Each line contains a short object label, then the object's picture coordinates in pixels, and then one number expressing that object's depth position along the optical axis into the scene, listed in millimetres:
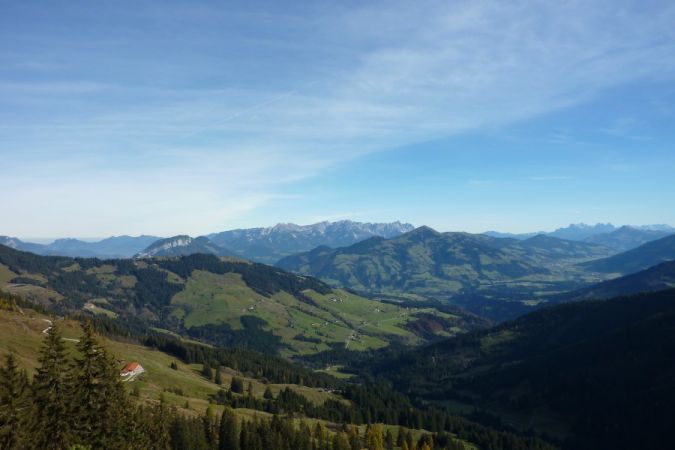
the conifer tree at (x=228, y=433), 115438
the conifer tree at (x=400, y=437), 165250
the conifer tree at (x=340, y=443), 124062
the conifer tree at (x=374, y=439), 139875
